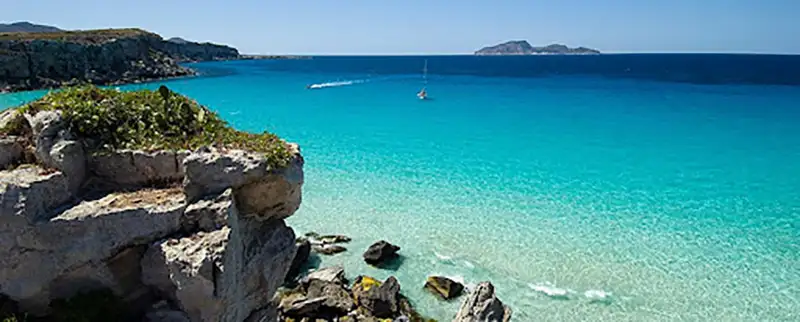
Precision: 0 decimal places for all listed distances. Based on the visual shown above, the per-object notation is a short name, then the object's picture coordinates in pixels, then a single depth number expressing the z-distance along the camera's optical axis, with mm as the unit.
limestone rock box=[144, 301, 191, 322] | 8125
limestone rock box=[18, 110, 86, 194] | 8258
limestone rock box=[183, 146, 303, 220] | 8391
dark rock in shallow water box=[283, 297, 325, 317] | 14258
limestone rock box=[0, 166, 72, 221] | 7555
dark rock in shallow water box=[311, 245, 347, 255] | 19812
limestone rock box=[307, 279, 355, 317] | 14562
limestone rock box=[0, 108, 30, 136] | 8844
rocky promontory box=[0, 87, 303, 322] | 7809
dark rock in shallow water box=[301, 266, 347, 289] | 16094
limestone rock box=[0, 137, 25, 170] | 8500
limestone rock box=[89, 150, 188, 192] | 8695
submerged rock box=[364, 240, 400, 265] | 18906
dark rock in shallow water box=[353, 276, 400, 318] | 14742
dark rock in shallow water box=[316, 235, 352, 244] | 20844
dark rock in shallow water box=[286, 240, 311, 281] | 17914
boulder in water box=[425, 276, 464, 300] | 16420
